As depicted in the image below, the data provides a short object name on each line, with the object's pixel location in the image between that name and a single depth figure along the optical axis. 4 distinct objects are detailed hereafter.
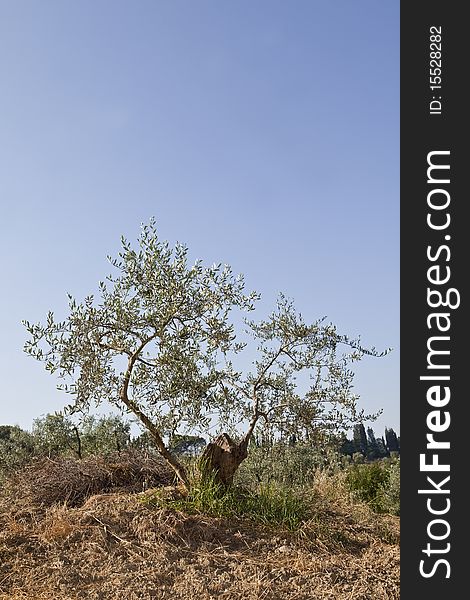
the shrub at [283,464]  11.91
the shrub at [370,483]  12.26
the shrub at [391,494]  11.85
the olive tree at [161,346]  8.27
